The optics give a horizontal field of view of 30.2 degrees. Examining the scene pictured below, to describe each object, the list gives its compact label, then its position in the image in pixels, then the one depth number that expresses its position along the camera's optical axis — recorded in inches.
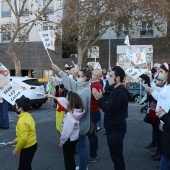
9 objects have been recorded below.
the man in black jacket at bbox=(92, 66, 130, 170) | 179.0
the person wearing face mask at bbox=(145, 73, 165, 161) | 256.1
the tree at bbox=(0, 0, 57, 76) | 823.2
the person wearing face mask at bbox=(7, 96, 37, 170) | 172.9
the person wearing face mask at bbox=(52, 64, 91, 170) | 206.5
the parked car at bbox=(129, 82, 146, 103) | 796.2
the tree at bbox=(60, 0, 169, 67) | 906.1
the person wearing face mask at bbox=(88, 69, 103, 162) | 247.4
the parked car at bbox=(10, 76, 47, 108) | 567.8
